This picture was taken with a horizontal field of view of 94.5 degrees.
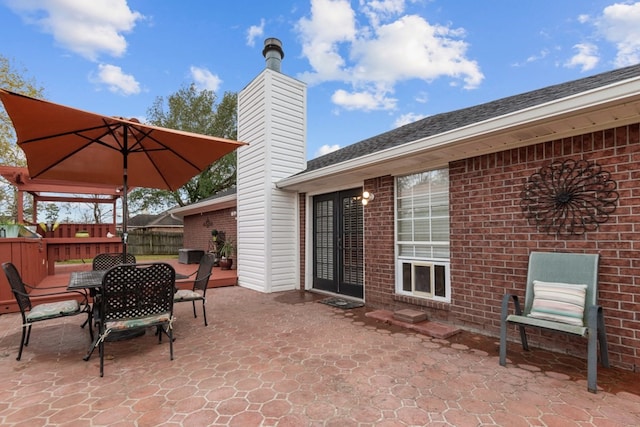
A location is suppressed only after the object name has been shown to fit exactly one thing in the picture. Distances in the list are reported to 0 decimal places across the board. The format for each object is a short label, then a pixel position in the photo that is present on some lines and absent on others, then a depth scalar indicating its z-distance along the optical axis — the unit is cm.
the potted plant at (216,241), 1044
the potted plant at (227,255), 960
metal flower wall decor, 299
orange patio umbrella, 290
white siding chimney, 680
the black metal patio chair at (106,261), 495
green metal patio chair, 273
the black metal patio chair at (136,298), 283
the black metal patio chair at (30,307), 300
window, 438
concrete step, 376
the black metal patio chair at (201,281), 410
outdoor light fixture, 539
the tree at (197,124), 1905
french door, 584
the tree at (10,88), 1194
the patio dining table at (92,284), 303
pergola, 645
